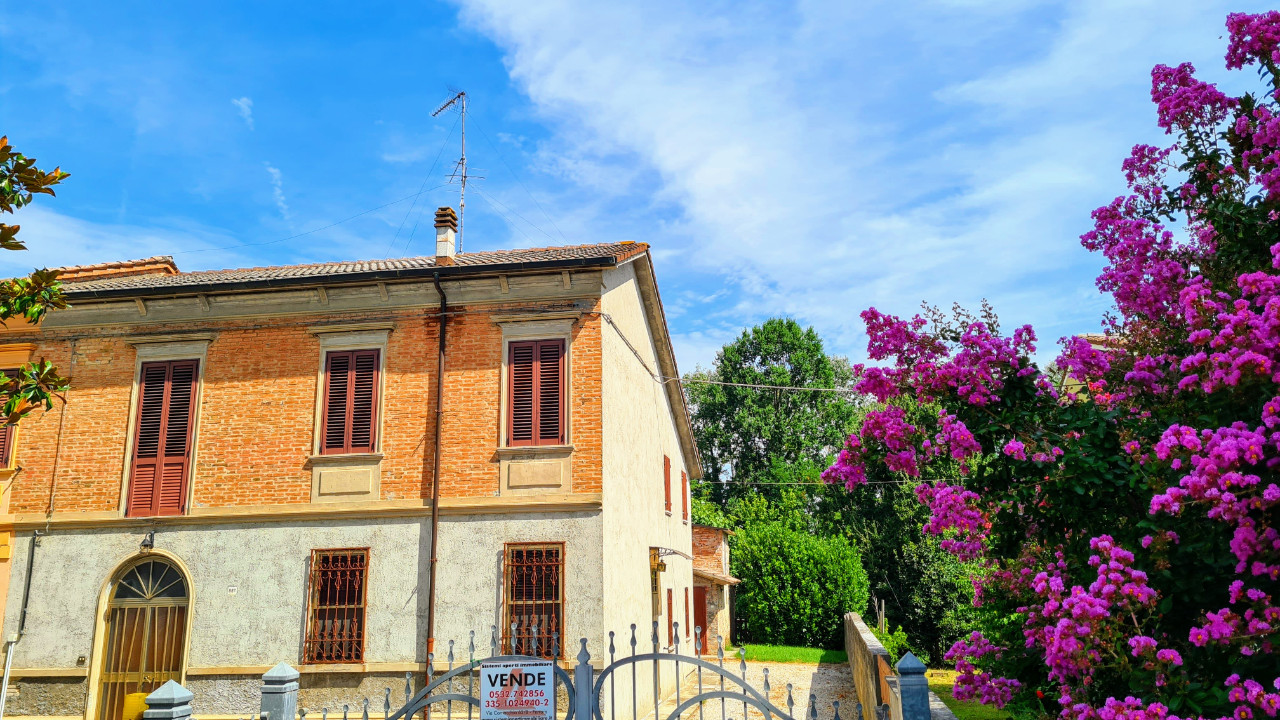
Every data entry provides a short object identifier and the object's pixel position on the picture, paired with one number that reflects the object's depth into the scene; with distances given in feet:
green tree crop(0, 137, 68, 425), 21.86
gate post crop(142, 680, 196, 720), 17.93
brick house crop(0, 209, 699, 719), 39.91
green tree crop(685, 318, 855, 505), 140.97
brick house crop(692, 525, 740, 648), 87.04
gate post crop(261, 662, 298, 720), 19.27
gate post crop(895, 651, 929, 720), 15.26
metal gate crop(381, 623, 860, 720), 16.56
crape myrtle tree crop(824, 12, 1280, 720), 12.80
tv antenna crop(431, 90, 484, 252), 54.80
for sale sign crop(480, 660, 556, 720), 18.06
